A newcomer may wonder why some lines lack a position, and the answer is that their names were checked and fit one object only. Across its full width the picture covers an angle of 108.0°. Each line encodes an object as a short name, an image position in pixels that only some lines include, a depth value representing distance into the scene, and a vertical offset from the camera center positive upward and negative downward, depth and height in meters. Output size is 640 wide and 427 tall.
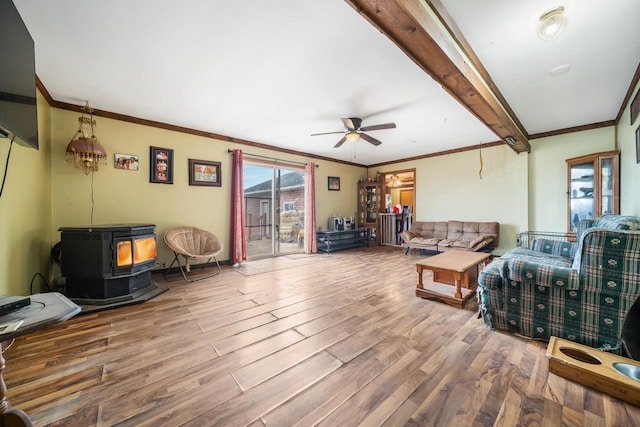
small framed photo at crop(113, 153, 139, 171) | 3.55 +0.80
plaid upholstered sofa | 1.60 -0.63
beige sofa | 4.81 -0.55
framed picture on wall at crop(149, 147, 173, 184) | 3.85 +0.80
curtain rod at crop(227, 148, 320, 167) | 4.83 +1.25
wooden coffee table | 2.62 -0.85
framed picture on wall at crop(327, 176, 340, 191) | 6.64 +0.85
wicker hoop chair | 3.56 -0.51
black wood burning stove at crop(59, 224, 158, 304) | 2.60 -0.55
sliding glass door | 5.26 +0.13
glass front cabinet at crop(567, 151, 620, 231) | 3.62 +0.42
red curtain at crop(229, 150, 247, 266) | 4.60 +0.01
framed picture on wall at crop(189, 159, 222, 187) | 4.26 +0.75
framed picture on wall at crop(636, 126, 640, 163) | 2.60 +0.76
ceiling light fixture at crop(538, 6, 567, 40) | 1.71 +1.44
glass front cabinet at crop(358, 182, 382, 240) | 7.17 +0.19
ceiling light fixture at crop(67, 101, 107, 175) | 3.07 +0.87
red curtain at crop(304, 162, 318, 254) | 5.90 +0.04
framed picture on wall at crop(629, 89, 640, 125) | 2.55 +1.21
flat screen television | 1.13 +0.74
